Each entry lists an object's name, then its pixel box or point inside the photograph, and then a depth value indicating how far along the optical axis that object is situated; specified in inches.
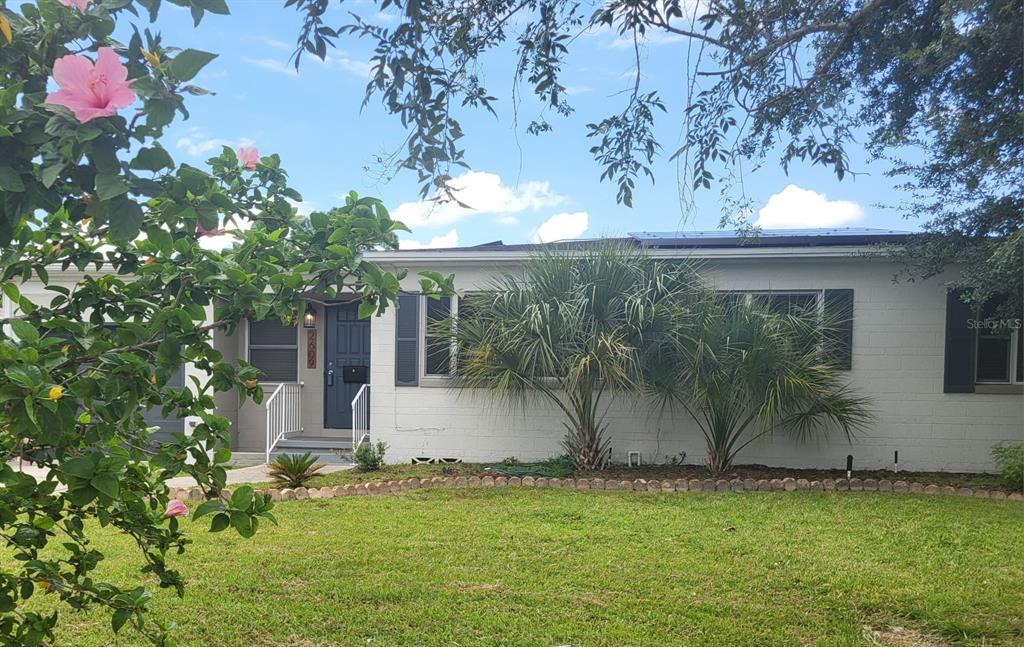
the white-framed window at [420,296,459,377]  374.3
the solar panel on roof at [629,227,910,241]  402.0
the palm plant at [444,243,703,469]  312.0
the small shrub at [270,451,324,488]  300.4
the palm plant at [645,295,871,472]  309.1
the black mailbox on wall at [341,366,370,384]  438.3
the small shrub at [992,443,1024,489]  291.3
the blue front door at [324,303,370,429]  439.8
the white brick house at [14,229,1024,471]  339.9
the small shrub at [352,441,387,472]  348.5
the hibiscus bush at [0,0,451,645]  53.7
